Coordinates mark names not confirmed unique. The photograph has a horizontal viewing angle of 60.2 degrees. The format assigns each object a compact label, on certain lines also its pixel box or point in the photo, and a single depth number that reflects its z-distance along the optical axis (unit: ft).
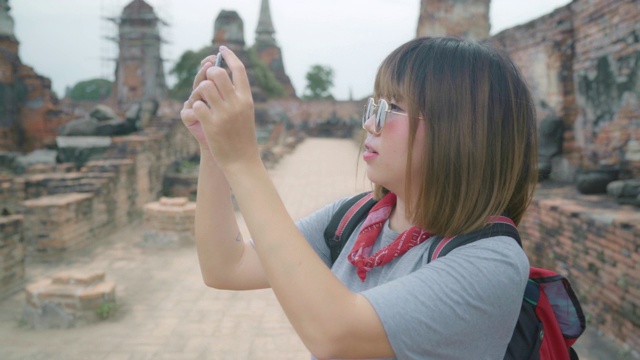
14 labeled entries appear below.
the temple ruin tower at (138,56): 94.12
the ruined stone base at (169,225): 23.62
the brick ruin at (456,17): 52.85
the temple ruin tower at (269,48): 121.39
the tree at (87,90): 141.90
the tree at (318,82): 143.54
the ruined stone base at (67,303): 14.66
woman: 2.99
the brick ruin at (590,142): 12.76
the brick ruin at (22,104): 56.13
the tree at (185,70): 104.20
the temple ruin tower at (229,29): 97.60
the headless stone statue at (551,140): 23.67
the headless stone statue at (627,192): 15.19
